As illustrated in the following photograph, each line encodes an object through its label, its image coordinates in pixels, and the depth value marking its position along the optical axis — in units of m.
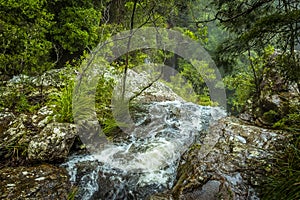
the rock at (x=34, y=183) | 2.51
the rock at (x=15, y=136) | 3.17
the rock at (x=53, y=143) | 3.09
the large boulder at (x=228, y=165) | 2.33
